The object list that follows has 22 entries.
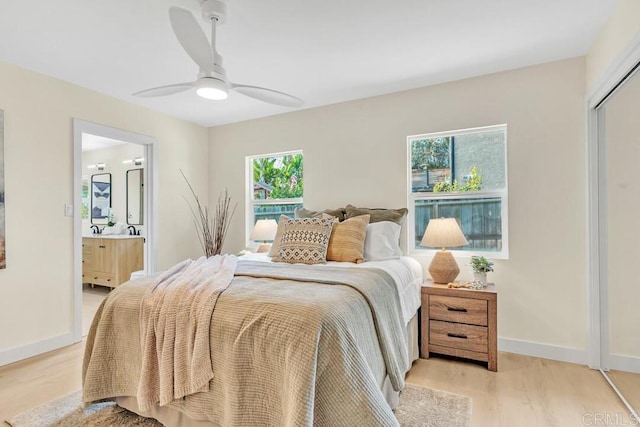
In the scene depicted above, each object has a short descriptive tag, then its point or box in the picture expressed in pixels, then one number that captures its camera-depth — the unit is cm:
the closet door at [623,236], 195
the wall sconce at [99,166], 582
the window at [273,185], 397
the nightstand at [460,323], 244
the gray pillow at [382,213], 309
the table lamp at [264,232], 356
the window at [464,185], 293
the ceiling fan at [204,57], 166
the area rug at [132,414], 180
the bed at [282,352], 130
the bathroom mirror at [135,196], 538
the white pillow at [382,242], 281
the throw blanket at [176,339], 150
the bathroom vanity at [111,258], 477
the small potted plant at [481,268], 264
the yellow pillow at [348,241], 271
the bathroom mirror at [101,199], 576
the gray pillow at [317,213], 331
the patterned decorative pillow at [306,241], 266
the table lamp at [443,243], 267
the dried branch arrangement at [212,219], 422
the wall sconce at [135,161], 539
